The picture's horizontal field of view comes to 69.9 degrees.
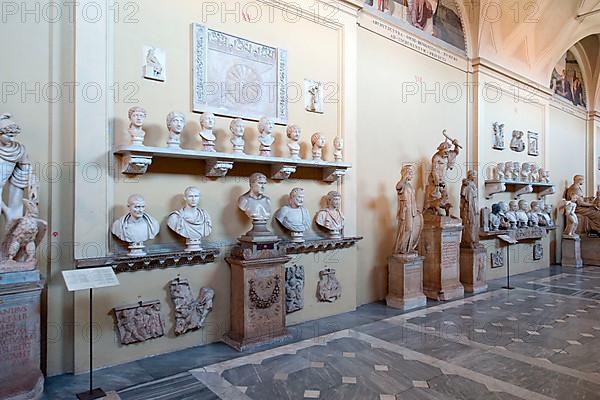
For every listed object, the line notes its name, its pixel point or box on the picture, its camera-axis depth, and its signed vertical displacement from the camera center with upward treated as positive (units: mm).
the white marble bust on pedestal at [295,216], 5719 -208
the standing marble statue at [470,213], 8297 -238
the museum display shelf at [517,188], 9734 +320
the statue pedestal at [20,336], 3523 -1138
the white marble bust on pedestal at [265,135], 5348 +820
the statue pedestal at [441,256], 7395 -970
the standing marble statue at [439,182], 7594 +335
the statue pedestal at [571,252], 11555 -1390
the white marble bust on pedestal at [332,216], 6156 -222
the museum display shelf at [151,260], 4246 -628
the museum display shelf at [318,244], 5801 -621
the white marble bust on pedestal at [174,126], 4613 +802
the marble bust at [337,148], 6207 +762
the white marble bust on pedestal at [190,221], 4777 -229
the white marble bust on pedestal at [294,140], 5648 +803
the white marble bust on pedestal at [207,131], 4855 +792
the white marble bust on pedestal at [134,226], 4395 -269
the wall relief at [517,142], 10688 +1475
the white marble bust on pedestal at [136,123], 4379 +792
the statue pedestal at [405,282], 6766 -1303
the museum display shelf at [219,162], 4398 +484
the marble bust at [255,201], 5203 -6
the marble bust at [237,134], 5105 +790
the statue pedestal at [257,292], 4988 -1093
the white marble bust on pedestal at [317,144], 5949 +789
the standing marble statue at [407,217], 6773 -258
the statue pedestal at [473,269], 8070 -1293
